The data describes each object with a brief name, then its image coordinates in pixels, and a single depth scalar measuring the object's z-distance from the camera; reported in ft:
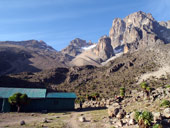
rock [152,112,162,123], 51.78
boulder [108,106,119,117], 70.74
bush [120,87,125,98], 143.93
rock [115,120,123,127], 52.65
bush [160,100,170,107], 68.90
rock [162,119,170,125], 49.80
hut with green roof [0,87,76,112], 105.81
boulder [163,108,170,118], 54.49
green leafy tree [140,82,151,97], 112.86
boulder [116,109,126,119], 65.84
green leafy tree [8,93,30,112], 97.40
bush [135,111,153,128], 45.27
